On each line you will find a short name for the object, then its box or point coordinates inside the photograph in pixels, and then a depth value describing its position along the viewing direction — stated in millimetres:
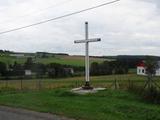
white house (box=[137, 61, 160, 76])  45073
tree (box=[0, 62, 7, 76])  36386
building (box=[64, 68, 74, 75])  40639
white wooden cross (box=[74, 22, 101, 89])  14141
